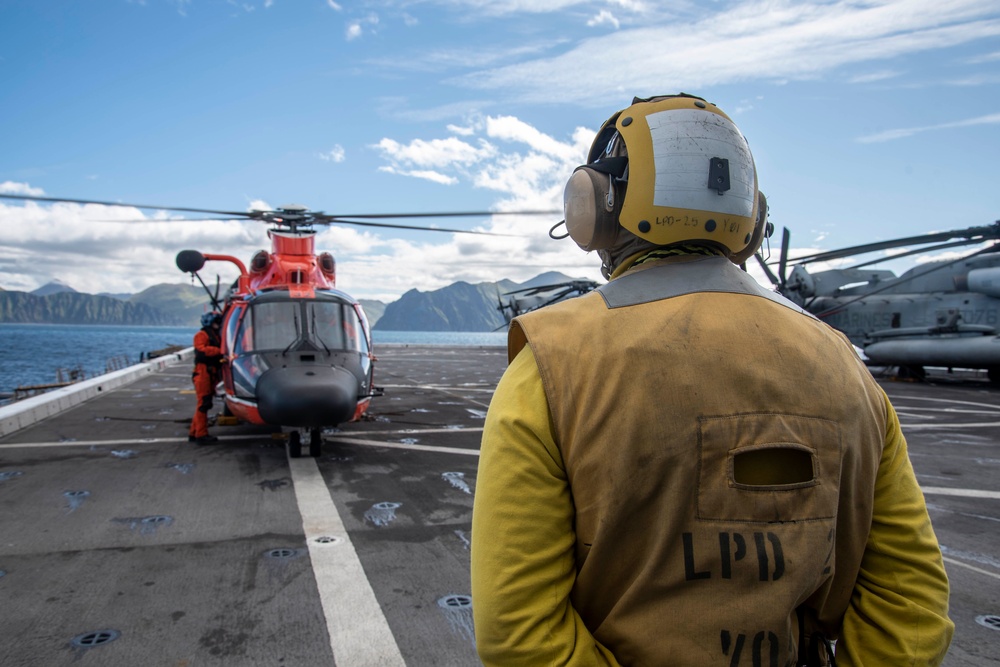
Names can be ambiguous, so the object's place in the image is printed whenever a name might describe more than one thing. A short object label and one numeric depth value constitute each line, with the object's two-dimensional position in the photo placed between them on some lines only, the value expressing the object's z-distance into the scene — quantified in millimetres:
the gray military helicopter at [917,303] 17094
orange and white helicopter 7203
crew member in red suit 8734
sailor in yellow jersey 1276
